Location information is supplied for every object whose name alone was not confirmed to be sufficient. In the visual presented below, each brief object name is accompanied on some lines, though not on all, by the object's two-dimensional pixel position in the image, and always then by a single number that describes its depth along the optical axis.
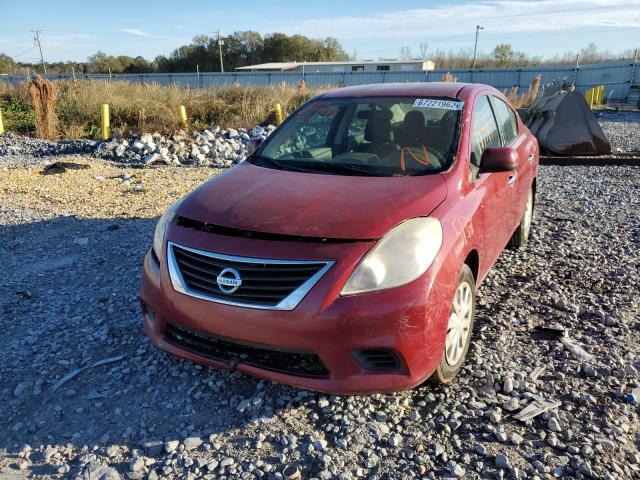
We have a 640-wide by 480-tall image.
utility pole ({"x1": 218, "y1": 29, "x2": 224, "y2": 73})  69.72
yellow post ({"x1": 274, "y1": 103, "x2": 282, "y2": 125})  15.18
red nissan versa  2.40
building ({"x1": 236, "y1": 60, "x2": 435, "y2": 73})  56.72
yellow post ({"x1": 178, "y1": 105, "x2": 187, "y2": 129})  14.02
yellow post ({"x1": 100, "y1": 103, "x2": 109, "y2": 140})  13.55
